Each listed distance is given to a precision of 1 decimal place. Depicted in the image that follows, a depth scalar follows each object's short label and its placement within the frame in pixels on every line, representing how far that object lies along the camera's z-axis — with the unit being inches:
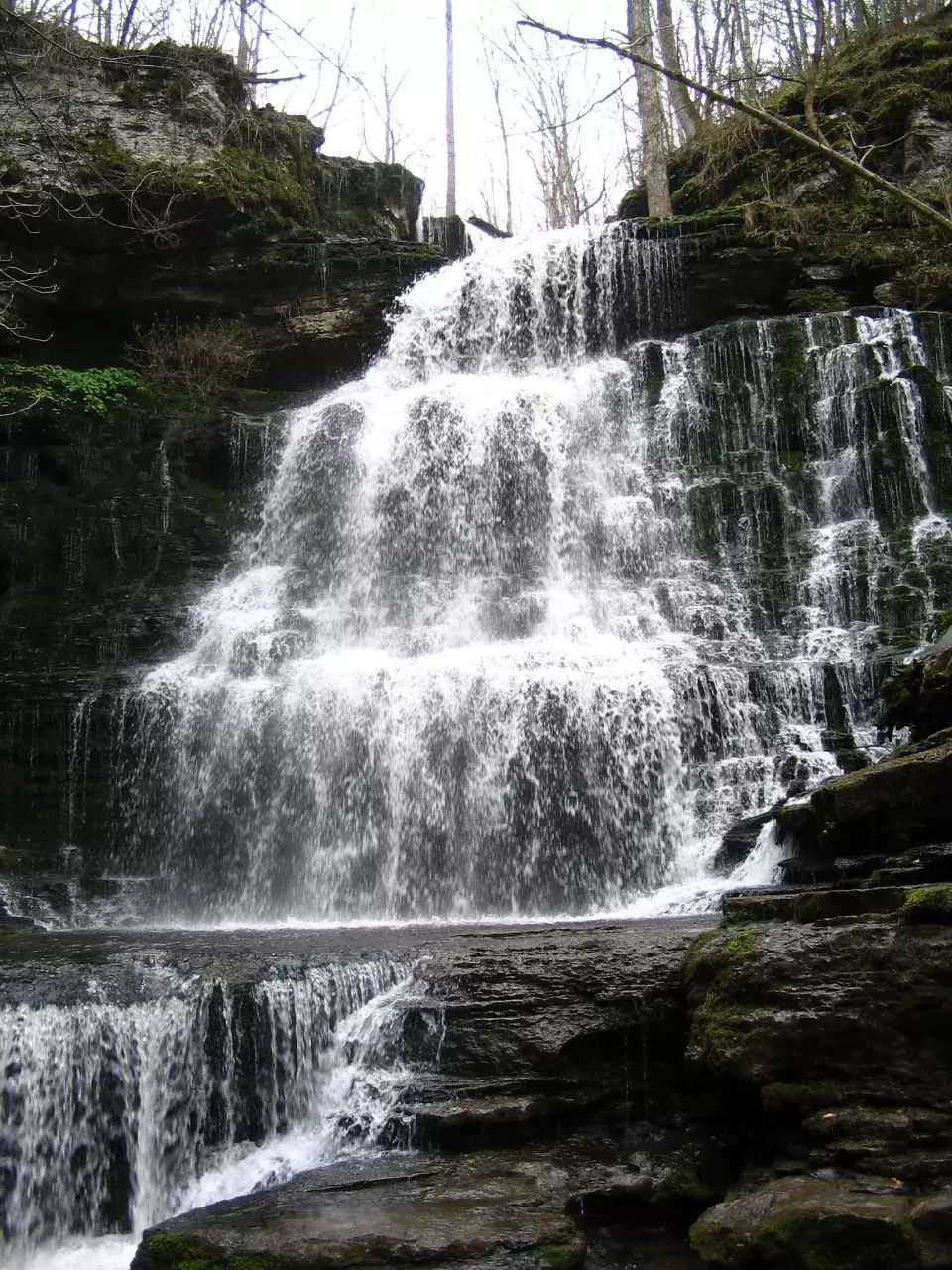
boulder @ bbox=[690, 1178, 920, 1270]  162.4
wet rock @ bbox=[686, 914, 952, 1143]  187.3
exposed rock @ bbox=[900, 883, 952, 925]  192.7
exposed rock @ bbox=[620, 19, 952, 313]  604.7
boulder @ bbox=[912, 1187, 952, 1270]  159.0
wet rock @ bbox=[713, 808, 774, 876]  360.2
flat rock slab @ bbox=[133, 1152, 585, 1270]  177.0
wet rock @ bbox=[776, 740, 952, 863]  244.8
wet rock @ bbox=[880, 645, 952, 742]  283.7
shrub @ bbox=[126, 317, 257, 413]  649.6
